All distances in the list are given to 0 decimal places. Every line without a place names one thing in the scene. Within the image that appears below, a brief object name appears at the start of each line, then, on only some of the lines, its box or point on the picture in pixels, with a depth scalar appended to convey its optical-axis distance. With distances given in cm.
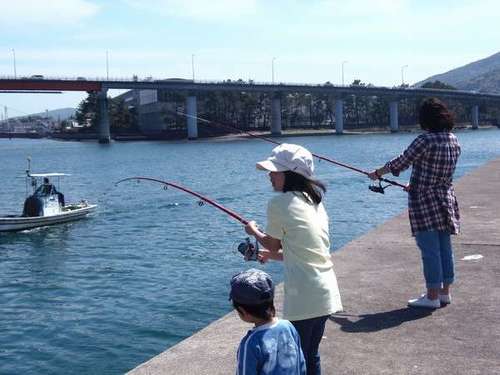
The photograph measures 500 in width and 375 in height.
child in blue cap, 312
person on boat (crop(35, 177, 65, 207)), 2542
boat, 2380
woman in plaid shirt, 595
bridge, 9231
